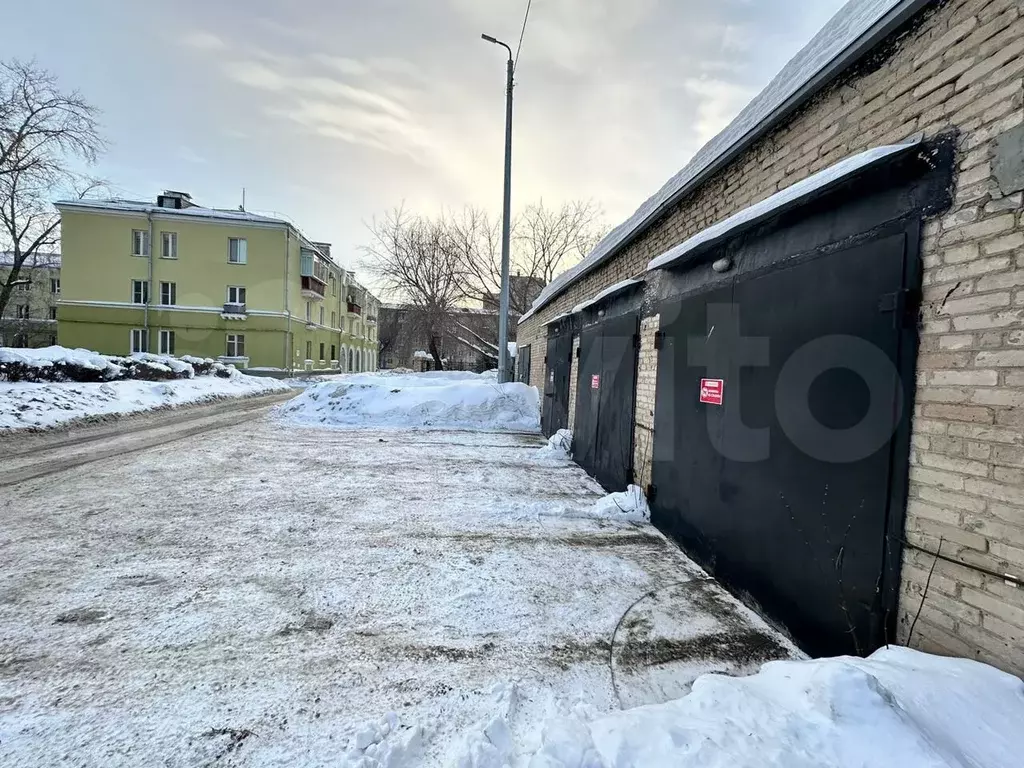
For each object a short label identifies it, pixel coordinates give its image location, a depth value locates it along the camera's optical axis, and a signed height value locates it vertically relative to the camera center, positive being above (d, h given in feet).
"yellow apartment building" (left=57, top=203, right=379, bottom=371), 90.68 +13.54
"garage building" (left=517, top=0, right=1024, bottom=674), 6.14 +0.60
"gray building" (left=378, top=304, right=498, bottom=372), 91.45 +6.37
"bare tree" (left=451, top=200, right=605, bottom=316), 84.02 +16.80
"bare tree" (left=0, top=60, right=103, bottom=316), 52.08 +23.46
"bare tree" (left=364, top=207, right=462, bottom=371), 86.43 +16.26
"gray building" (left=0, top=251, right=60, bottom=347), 107.04 +9.26
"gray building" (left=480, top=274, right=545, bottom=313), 88.94 +13.74
